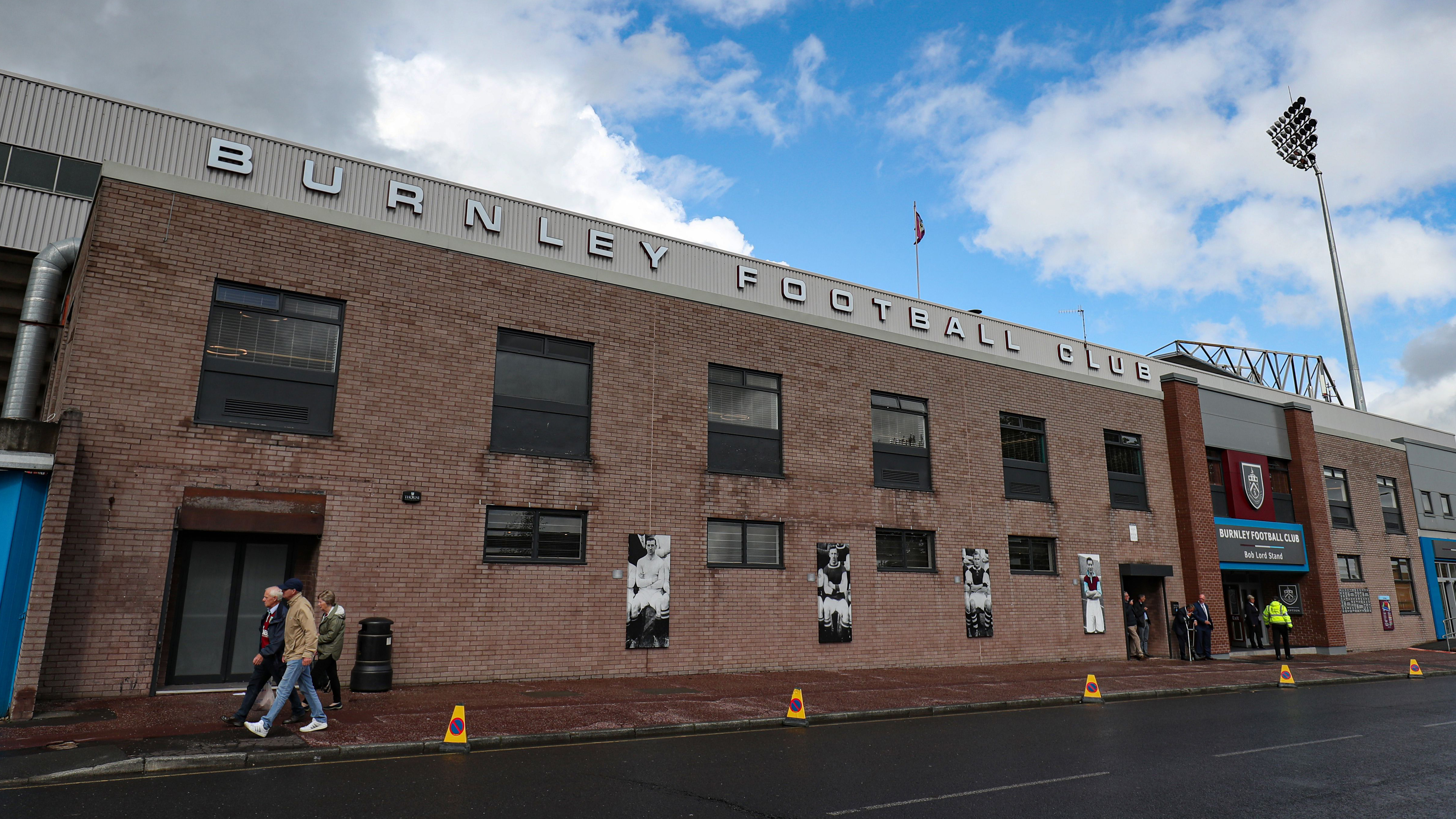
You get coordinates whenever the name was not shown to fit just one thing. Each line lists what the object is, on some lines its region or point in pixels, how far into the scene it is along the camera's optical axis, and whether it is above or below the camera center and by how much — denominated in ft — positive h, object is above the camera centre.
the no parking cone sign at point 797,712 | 37.65 -4.23
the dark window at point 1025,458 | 71.87 +13.68
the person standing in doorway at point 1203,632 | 74.90 -1.21
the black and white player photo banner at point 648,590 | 51.31 +1.56
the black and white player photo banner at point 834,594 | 58.44 +1.54
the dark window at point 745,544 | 56.13 +4.80
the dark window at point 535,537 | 48.49 +4.58
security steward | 78.28 -0.03
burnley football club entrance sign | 83.76 +7.59
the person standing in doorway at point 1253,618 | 82.74 +0.11
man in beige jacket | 31.04 -1.25
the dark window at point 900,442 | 64.85 +13.54
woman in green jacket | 37.11 -1.51
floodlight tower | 123.54 +70.12
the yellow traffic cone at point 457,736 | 29.40 -4.19
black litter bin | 40.91 -2.22
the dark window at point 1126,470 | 78.79 +13.89
